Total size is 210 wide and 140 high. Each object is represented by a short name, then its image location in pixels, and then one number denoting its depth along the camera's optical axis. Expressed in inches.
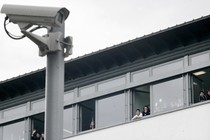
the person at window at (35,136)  1253.1
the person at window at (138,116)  1128.3
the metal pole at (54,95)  292.7
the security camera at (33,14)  297.4
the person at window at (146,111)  1119.6
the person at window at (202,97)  1055.6
